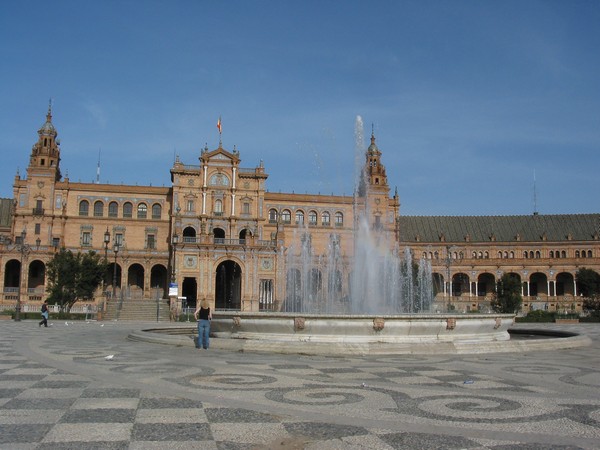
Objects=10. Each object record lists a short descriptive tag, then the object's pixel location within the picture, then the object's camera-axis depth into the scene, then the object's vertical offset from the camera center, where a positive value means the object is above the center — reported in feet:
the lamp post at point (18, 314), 131.75 -4.08
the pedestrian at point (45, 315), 106.83 -3.41
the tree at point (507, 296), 177.58 +0.93
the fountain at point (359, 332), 54.85 -3.31
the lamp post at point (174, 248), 199.21 +16.12
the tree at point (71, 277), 164.14 +5.23
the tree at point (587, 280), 256.91 +8.62
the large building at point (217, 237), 204.64 +24.91
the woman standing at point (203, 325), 58.87 -2.74
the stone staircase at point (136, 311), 159.33 -4.02
